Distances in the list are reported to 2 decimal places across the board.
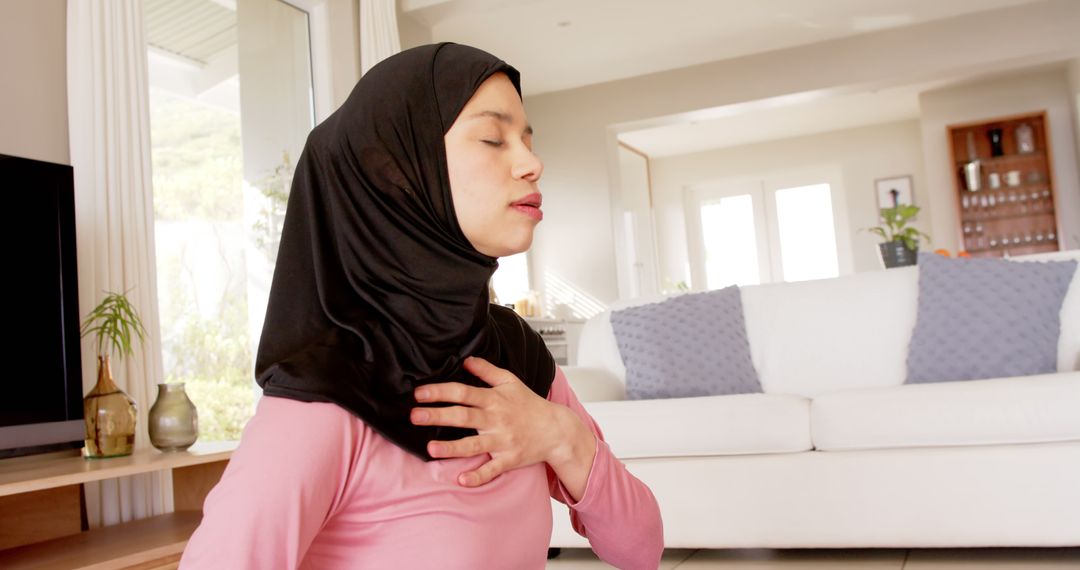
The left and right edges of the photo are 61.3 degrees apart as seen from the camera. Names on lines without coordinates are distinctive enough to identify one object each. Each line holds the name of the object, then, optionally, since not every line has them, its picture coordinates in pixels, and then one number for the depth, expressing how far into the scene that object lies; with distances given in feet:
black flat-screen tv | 7.77
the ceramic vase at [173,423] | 8.76
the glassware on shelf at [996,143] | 28.68
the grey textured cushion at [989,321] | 10.02
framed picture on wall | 33.71
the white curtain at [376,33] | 16.66
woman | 2.36
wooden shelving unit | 28.19
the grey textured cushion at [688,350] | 11.37
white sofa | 8.41
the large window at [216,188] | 13.25
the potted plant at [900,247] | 13.24
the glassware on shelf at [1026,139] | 28.30
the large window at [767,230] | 35.40
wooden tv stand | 6.84
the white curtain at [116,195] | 9.38
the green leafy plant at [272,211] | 14.52
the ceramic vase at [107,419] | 8.44
